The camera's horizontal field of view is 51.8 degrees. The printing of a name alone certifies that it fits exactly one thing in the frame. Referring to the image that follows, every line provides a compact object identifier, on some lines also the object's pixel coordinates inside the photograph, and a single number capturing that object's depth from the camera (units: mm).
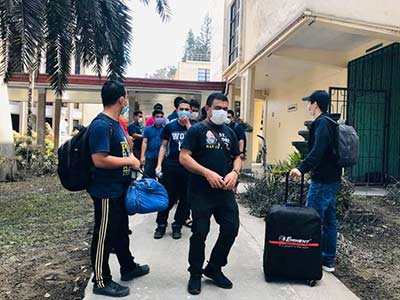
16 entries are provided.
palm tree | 5102
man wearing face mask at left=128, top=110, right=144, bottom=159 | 7683
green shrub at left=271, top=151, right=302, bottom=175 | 7458
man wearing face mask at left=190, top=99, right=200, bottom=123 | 5973
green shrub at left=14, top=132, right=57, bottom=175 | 13180
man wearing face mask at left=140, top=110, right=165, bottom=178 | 6125
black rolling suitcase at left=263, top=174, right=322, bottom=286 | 3648
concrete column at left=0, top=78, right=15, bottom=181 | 11521
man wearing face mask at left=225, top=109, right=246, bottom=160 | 6977
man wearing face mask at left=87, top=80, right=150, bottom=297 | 3236
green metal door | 9359
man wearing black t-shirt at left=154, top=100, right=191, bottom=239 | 5234
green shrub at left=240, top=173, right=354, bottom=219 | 6441
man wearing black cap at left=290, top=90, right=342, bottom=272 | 3953
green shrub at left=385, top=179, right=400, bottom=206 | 7720
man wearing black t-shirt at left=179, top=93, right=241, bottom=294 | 3496
